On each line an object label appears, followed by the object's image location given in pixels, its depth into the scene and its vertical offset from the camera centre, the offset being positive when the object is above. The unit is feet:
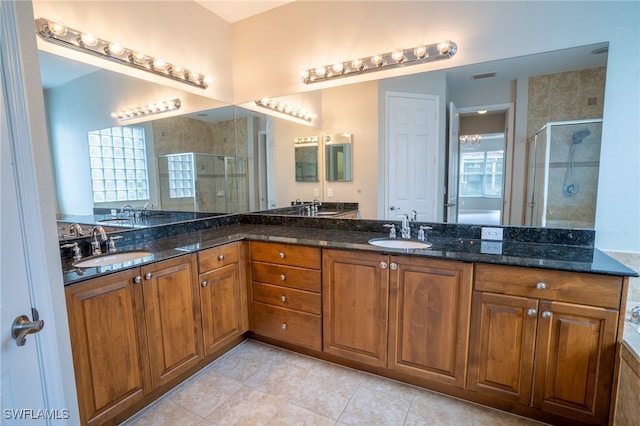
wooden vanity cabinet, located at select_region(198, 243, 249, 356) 6.79 -2.73
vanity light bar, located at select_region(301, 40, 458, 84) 6.93 +3.00
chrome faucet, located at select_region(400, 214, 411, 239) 7.33 -1.20
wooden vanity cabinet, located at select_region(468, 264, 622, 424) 4.68 -2.68
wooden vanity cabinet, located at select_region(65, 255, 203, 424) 4.67 -2.67
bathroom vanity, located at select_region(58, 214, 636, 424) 4.78 -2.55
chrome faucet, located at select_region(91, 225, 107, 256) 6.20 -1.13
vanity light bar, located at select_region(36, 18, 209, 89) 5.81 +3.00
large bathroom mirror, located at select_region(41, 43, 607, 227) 5.97 +1.42
